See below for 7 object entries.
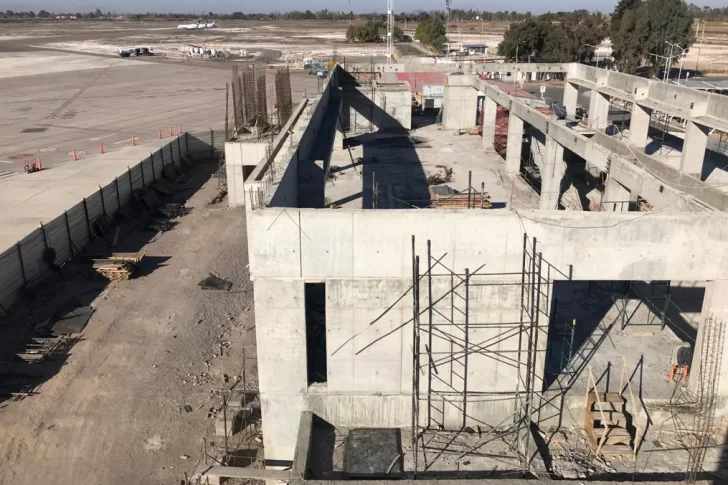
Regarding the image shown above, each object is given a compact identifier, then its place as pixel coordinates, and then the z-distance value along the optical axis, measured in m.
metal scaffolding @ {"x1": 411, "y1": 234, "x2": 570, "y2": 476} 11.75
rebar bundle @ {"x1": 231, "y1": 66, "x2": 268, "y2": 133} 32.66
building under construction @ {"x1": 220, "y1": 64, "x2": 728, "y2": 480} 11.63
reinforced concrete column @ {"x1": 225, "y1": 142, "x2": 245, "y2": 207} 29.36
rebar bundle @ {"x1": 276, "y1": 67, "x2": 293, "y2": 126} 33.78
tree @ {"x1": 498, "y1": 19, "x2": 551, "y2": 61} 75.12
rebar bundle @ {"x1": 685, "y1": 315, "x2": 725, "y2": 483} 12.23
